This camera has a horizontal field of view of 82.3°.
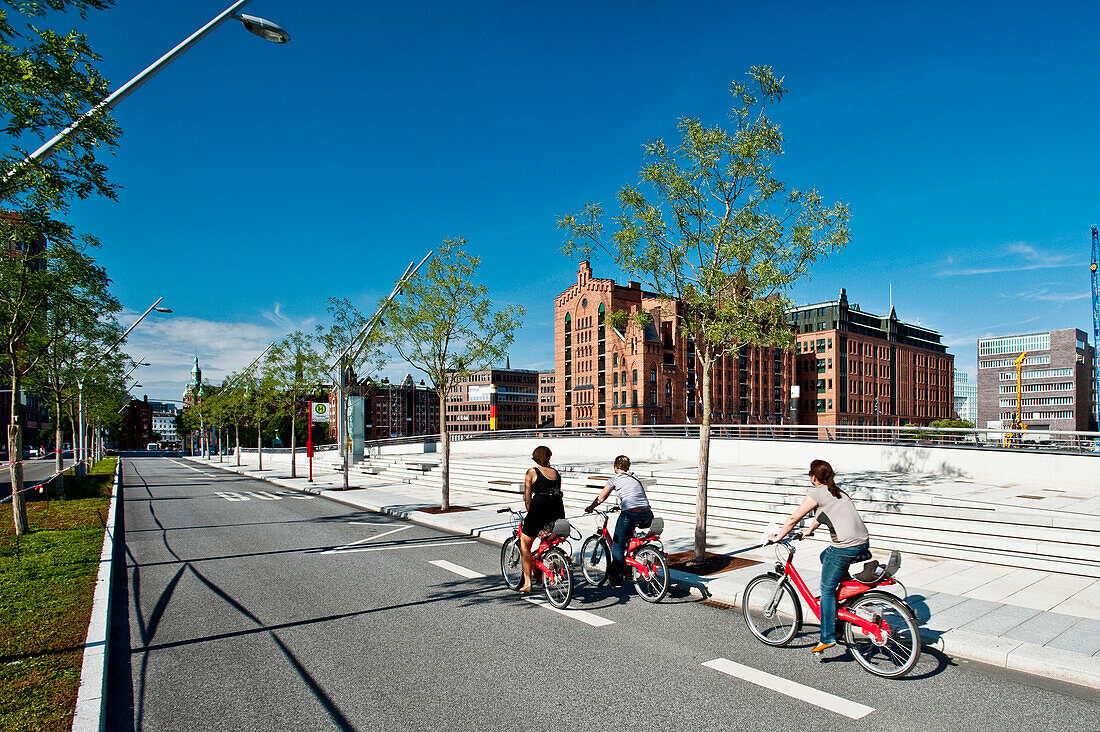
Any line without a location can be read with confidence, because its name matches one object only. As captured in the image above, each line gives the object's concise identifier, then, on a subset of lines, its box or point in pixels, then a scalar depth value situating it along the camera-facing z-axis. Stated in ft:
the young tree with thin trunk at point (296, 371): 94.22
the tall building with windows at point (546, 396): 508.12
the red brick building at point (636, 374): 280.51
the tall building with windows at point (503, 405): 534.37
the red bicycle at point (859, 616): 18.20
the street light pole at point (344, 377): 86.58
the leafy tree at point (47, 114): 22.15
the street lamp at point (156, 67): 24.73
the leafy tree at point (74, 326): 50.72
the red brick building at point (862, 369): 360.58
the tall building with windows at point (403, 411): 508.94
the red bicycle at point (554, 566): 25.55
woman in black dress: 25.98
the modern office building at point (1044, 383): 353.72
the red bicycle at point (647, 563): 26.48
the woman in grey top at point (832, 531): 18.67
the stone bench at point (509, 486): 68.23
